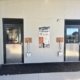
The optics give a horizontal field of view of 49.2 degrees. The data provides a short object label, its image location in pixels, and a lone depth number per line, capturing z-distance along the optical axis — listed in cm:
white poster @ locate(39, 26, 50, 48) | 489
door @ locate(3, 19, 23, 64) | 480
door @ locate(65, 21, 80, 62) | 503
